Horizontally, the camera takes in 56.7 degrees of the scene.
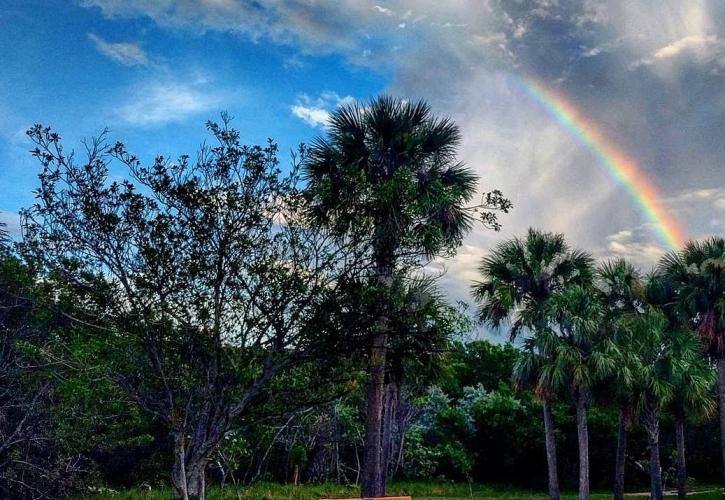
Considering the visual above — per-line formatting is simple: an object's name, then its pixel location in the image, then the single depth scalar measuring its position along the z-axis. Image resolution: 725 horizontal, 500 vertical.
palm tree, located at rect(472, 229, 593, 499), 22.48
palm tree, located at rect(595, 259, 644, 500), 21.20
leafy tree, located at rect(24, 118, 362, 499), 9.71
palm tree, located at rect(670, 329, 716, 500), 22.78
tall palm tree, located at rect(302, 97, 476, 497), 10.82
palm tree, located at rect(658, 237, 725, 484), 24.16
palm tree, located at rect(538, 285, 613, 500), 20.59
